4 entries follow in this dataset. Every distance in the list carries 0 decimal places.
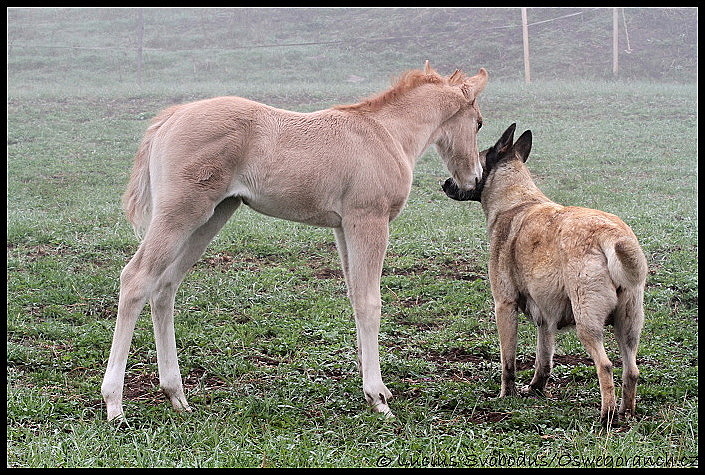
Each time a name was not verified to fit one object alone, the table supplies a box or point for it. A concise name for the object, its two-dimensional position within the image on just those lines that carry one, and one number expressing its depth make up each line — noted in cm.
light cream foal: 455
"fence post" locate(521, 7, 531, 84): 2817
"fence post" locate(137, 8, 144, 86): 3018
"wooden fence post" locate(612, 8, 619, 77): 2973
